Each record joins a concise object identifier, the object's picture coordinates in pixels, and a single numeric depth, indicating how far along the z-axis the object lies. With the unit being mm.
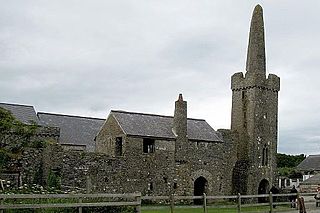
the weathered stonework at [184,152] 39906
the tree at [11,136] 34969
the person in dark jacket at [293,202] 34594
